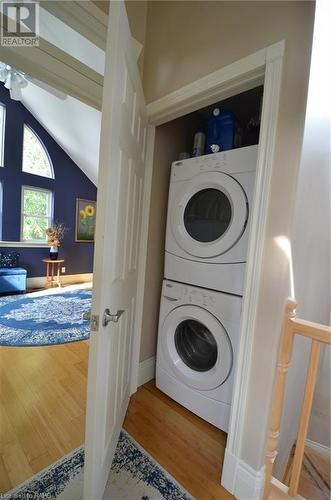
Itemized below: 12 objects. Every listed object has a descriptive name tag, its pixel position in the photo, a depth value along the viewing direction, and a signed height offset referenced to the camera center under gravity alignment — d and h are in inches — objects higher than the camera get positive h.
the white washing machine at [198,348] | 49.8 -29.1
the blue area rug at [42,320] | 90.4 -46.3
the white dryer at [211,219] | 47.2 +4.6
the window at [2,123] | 158.1 +70.8
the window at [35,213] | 173.3 +9.7
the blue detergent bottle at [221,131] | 54.7 +27.1
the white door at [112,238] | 28.9 -1.1
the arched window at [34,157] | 170.0 +53.6
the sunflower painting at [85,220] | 199.9 +8.1
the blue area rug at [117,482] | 38.2 -45.8
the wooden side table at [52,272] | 179.5 -37.9
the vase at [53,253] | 179.2 -21.7
